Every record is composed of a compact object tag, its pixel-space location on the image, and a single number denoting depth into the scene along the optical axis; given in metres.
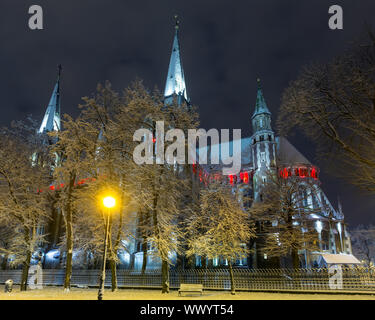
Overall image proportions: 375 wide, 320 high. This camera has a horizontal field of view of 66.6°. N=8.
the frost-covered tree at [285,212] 25.84
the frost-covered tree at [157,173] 19.20
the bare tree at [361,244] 54.69
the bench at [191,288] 15.13
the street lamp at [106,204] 11.99
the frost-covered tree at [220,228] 18.42
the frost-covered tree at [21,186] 20.56
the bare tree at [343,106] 12.48
